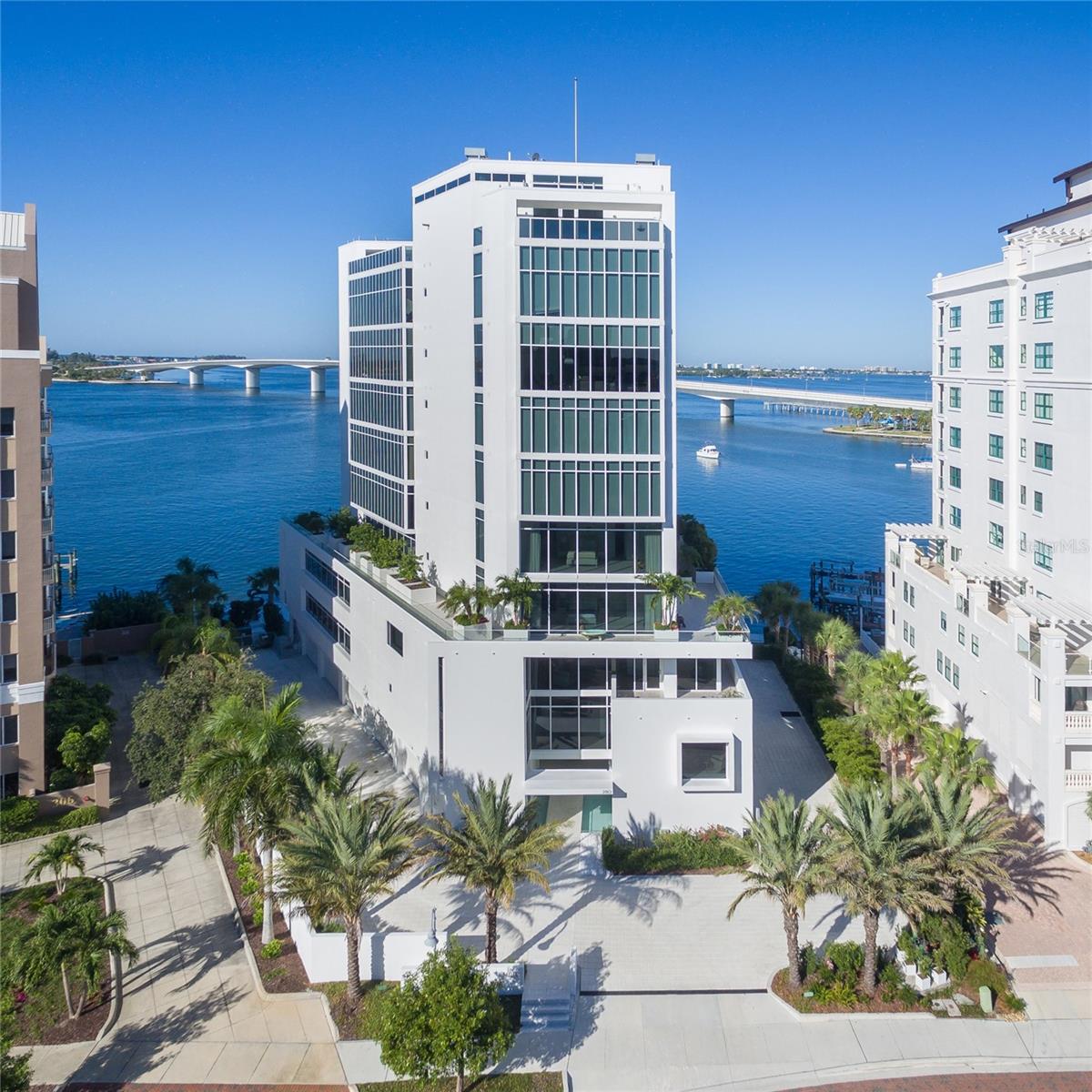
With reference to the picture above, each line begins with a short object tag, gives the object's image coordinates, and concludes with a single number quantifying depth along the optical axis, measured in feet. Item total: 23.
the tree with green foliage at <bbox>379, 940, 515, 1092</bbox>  51.26
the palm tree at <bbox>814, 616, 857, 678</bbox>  121.29
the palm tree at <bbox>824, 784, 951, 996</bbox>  57.77
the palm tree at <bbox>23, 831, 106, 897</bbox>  68.69
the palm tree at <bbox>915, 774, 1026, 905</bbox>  60.03
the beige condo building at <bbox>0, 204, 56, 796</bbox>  86.63
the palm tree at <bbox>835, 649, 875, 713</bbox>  95.55
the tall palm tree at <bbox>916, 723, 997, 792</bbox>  77.20
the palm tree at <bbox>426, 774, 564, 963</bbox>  60.95
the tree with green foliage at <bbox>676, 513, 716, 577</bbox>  116.26
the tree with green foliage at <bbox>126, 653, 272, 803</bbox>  85.30
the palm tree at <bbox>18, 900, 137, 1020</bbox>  57.06
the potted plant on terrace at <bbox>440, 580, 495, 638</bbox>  84.99
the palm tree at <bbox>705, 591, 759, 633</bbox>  84.58
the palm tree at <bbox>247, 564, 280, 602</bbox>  158.51
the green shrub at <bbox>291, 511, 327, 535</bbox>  134.09
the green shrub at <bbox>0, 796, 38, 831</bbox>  83.30
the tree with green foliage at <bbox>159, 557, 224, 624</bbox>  138.21
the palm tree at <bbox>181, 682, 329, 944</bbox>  64.59
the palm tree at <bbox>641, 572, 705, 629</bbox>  87.25
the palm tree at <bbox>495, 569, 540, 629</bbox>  87.56
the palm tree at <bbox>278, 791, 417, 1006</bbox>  58.59
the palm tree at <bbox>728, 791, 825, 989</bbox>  59.11
